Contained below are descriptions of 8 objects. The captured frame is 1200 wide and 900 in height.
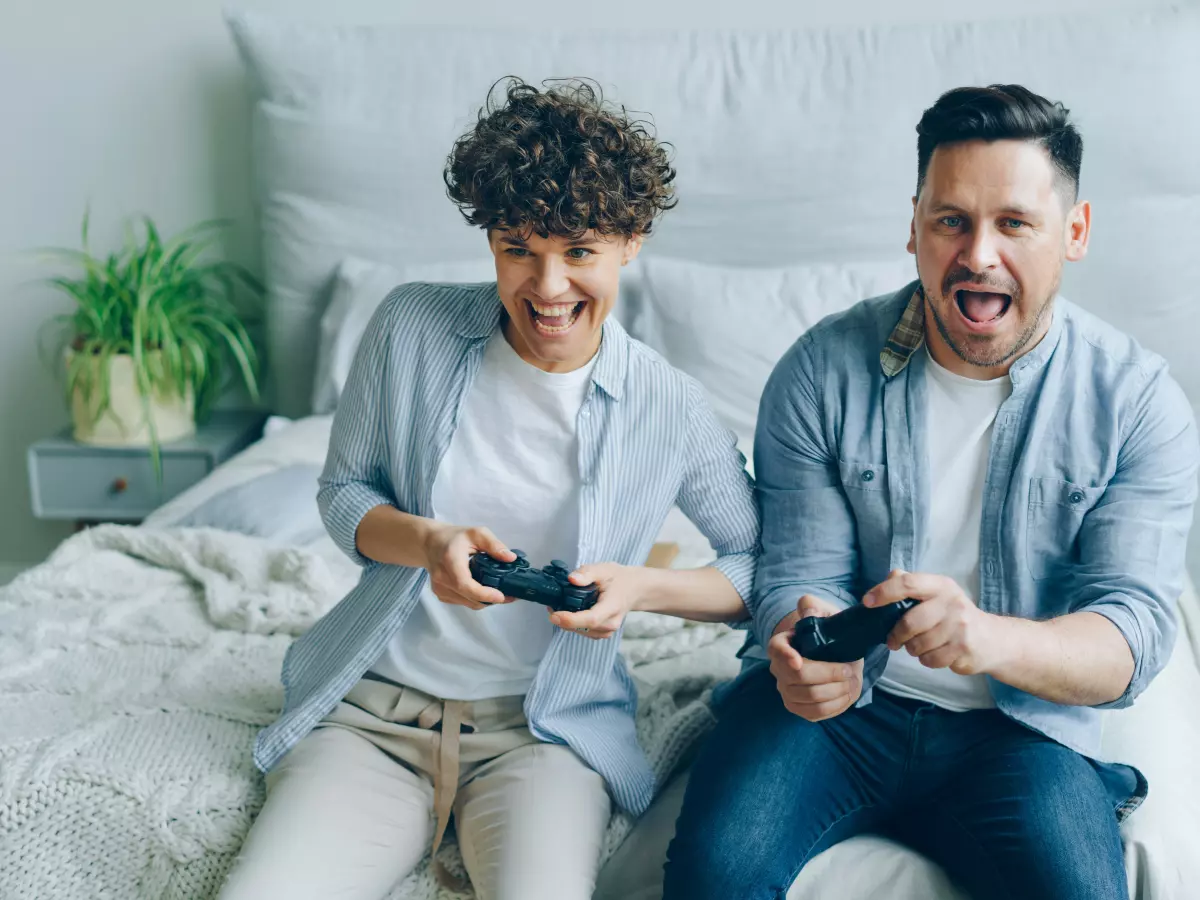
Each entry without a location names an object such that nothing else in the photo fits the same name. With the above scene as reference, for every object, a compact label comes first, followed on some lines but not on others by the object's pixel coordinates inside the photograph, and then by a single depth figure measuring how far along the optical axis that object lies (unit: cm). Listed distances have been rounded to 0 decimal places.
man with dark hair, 114
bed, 179
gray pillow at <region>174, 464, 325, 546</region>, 195
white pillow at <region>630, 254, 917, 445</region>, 230
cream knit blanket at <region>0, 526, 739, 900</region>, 121
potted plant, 260
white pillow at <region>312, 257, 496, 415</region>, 245
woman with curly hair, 118
